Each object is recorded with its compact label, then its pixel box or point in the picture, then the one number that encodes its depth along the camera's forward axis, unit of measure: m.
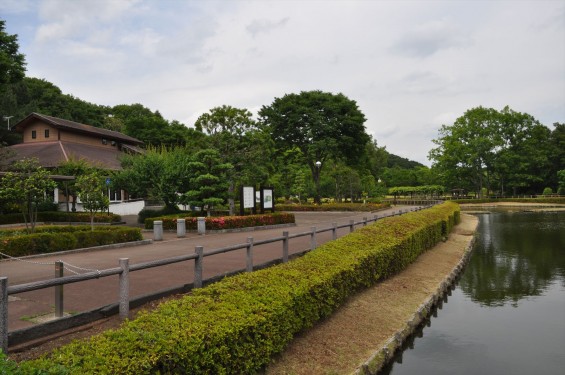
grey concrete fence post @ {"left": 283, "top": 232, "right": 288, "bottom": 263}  9.98
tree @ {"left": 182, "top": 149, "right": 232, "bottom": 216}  24.05
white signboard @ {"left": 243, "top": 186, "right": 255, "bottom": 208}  24.33
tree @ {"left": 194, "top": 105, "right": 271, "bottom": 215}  28.42
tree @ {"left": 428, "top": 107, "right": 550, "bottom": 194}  63.28
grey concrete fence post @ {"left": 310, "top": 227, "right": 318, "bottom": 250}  11.38
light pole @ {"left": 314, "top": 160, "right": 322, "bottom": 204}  45.04
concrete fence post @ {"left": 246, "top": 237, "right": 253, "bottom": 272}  8.30
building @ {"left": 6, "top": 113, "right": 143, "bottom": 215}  34.81
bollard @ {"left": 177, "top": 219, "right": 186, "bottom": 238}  19.16
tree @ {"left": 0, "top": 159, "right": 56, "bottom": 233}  16.42
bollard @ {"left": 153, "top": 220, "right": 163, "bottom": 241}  18.07
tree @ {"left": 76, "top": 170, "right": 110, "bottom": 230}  19.88
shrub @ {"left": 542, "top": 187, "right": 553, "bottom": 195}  63.39
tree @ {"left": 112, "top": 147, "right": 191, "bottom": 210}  25.80
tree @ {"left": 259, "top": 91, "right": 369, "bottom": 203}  43.38
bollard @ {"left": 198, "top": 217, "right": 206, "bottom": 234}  20.22
